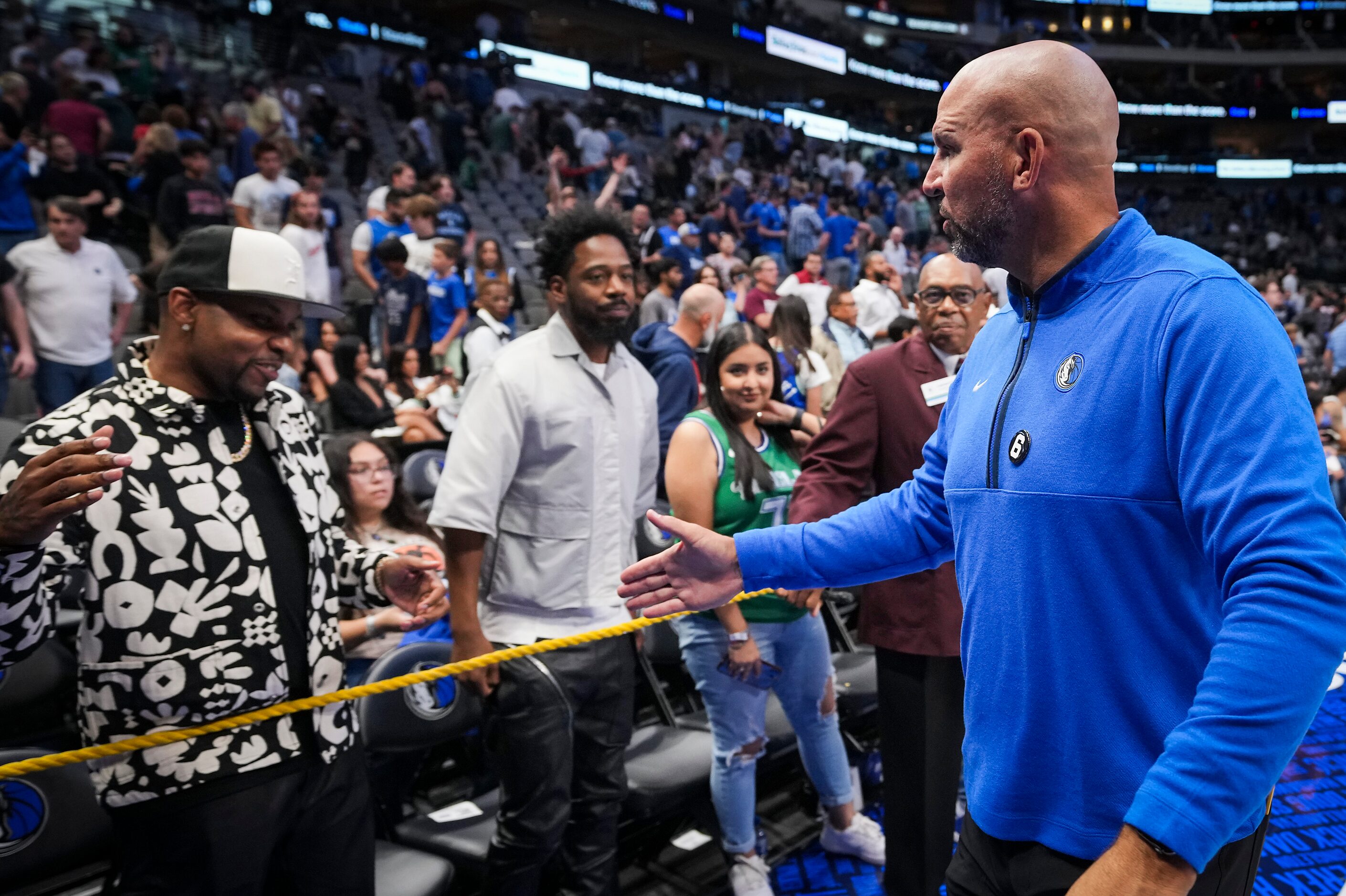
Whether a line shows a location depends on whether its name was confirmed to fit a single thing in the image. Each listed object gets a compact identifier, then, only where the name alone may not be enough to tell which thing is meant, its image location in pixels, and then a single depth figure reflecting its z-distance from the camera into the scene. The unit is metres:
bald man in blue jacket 1.03
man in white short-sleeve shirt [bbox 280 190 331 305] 6.98
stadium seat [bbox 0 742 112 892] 2.33
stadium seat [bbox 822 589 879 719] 3.90
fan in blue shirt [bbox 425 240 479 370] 7.50
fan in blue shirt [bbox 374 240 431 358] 7.16
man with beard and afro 2.51
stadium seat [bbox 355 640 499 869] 2.80
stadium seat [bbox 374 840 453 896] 2.50
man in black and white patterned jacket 1.83
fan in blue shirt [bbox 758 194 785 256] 13.43
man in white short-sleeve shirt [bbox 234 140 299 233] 7.34
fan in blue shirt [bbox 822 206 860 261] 13.60
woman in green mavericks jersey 3.01
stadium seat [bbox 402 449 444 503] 4.91
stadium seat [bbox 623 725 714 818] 3.13
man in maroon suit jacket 2.57
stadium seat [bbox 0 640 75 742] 2.88
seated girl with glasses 3.60
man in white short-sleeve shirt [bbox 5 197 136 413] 5.47
